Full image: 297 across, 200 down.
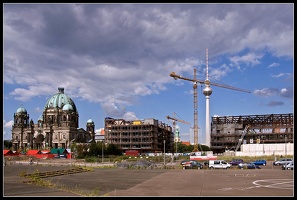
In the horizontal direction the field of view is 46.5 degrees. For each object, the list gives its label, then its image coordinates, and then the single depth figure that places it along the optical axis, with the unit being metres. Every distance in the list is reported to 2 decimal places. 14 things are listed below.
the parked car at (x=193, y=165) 62.59
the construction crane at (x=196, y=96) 164.50
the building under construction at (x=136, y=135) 165.12
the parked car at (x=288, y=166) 55.31
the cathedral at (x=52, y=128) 180.75
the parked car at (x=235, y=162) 70.57
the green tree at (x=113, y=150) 132.10
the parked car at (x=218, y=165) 61.60
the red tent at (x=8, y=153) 117.74
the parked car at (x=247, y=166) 60.62
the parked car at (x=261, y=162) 71.32
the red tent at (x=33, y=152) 137.88
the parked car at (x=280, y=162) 69.41
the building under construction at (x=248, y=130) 151.62
